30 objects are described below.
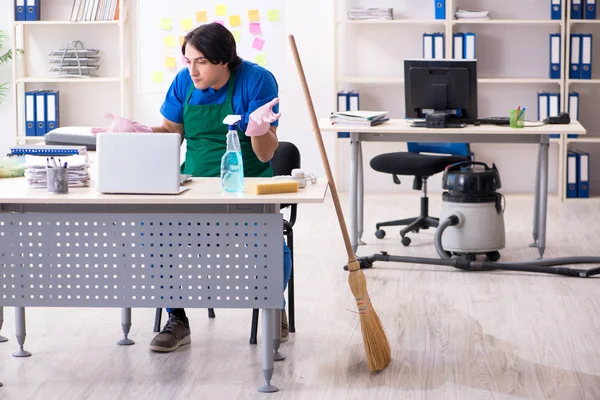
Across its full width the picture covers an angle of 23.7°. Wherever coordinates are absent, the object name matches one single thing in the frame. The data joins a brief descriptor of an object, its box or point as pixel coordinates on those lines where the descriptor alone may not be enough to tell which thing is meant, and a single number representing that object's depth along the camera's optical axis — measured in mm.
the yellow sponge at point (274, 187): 4349
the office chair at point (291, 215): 5198
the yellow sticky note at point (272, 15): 10139
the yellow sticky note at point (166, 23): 10231
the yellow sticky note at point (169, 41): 10265
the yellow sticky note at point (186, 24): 10219
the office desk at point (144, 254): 4463
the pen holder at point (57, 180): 4429
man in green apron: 5041
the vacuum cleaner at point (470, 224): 6975
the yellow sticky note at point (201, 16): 10196
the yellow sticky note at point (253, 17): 10151
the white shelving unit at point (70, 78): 10276
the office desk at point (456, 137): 7032
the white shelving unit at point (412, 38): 9859
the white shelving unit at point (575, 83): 9807
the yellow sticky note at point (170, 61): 10322
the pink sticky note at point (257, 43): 10173
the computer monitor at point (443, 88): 7221
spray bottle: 4483
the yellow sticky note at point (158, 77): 10368
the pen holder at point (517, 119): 7147
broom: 4723
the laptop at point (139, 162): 4291
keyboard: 7393
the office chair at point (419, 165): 7753
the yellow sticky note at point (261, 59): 10185
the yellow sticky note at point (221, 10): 10173
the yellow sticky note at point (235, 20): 10168
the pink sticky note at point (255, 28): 10156
